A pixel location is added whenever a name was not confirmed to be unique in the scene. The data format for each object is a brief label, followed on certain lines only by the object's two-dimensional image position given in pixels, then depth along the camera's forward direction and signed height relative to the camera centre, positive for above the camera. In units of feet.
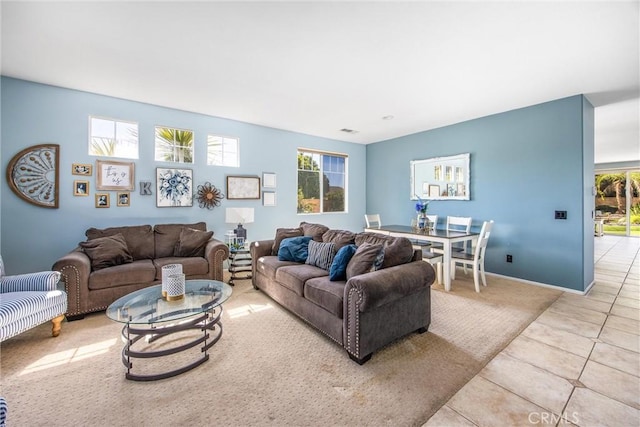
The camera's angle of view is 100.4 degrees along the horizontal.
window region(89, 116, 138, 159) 11.93 +3.44
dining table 11.96 -1.13
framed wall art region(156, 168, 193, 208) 13.26 +1.28
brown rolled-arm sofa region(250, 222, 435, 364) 6.63 -2.41
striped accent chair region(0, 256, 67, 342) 6.67 -2.44
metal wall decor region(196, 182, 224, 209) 14.35 +0.91
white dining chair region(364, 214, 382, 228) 17.69 -0.43
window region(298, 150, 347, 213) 18.94 +2.33
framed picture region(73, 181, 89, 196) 11.35 +1.04
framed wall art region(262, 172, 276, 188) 16.58 +2.06
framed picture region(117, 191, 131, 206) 12.32 +0.66
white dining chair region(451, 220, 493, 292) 11.93 -2.07
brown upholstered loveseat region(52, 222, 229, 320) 9.04 -1.91
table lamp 14.17 -0.30
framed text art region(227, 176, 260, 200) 15.30 +1.49
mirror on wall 15.72 +2.20
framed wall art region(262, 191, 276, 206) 16.63 +0.91
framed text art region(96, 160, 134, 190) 11.86 +1.70
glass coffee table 6.30 -2.51
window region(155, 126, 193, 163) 13.41 +3.48
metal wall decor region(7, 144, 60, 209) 10.33 +1.50
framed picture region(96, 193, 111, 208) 11.84 +0.54
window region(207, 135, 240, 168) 14.83 +3.52
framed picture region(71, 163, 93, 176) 11.33 +1.87
